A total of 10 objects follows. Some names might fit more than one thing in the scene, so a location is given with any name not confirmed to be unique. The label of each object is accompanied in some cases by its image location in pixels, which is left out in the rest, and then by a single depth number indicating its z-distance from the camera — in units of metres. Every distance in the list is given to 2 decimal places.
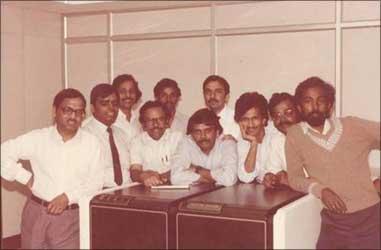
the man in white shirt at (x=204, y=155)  2.68
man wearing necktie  2.94
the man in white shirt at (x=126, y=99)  3.29
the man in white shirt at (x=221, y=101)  3.10
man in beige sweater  2.37
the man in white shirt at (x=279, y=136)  2.64
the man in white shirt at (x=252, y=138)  2.67
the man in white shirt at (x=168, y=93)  3.25
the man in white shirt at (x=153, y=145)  2.87
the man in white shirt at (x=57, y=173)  2.62
